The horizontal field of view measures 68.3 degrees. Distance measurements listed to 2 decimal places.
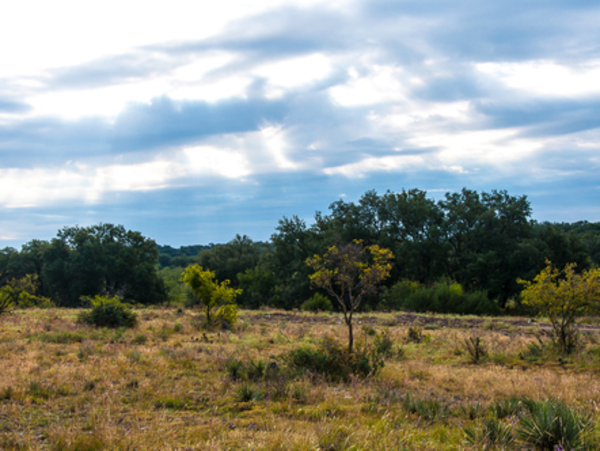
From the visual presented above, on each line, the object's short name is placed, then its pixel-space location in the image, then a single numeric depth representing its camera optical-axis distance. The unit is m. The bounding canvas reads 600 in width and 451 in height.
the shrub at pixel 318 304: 40.28
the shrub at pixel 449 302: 36.19
